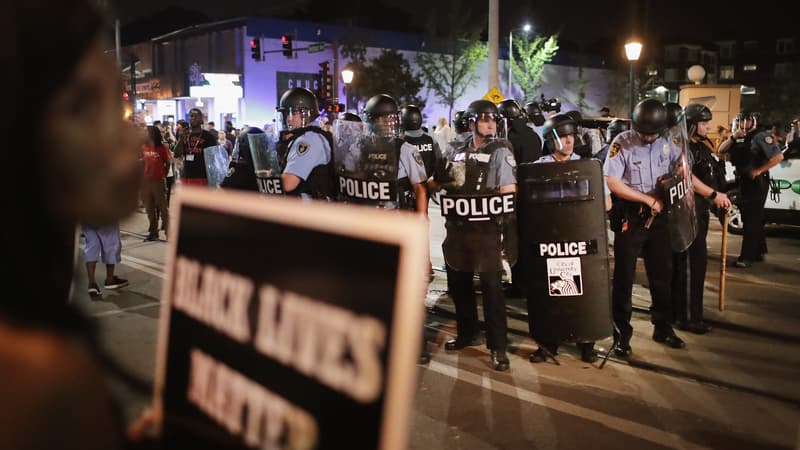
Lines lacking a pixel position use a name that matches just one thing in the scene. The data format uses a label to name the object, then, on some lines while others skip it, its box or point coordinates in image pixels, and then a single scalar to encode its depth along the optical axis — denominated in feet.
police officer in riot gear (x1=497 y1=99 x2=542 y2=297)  26.50
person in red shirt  38.50
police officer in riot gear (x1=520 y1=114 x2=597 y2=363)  18.62
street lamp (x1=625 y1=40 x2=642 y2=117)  58.08
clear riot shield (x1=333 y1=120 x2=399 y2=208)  18.72
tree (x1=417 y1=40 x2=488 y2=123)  153.07
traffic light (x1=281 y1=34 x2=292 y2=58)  89.10
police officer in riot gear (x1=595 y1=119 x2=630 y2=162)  30.27
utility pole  48.44
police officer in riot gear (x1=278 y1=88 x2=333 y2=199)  19.44
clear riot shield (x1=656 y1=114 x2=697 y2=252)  18.81
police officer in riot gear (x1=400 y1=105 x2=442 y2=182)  27.66
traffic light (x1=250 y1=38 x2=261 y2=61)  95.01
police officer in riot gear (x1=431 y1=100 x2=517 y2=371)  17.85
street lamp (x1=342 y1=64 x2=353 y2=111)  93.35
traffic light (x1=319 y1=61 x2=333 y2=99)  86.33
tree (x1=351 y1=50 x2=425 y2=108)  138.92
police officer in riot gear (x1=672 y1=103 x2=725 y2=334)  21.61
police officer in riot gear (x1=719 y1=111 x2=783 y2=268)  30.45
